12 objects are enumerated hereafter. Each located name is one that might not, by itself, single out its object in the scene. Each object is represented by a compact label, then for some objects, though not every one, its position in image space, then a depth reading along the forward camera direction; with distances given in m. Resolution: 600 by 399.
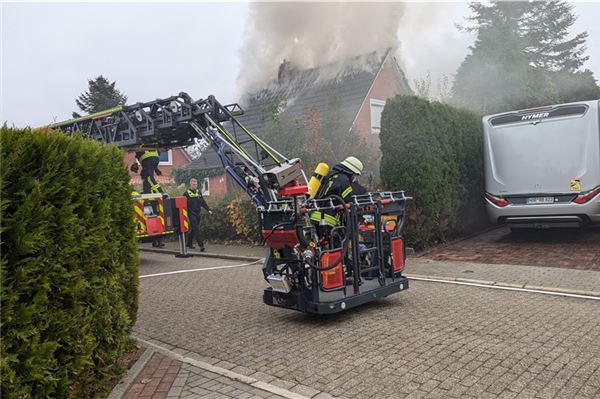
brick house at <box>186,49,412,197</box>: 19.34
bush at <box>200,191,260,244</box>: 12.93
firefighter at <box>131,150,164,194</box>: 11.83
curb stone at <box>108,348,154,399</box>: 3.75
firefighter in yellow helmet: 5.92
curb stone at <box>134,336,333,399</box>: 3.68
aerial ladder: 5.35
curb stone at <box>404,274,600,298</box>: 6.41
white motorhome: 9.40
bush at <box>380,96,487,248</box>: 9.87
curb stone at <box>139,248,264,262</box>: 10.97
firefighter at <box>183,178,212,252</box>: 12.70
